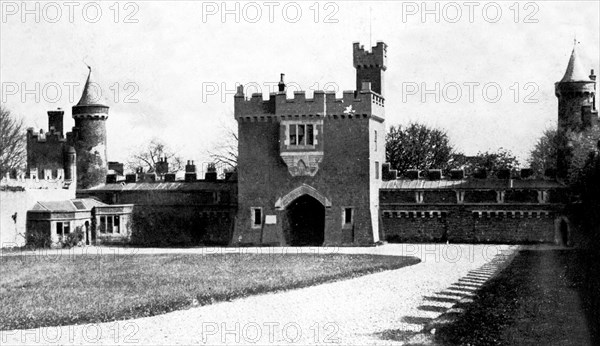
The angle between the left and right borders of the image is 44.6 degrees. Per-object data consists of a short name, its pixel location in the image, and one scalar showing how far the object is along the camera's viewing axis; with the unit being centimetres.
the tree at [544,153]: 5864
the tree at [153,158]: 8606
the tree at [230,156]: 6828
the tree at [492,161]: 7031
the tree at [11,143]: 5666
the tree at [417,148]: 6731
